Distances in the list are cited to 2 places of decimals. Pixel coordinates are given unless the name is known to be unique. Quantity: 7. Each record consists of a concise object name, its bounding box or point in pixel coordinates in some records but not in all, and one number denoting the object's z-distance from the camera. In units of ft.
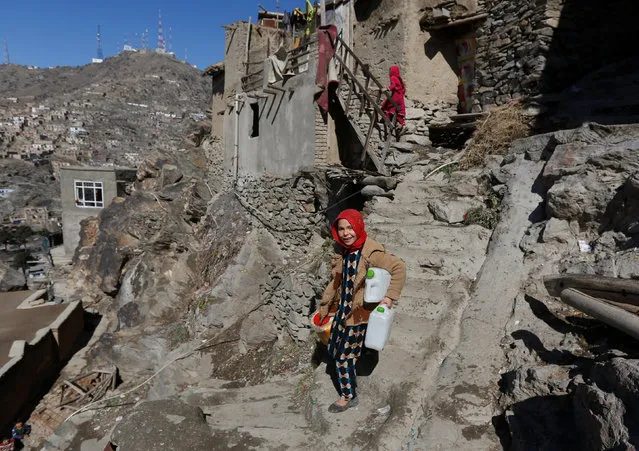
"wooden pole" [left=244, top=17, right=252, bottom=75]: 55.52
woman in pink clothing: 30.70
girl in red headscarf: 10.55
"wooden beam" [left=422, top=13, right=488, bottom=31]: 31.48
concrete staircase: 10.67
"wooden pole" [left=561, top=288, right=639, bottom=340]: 7.27
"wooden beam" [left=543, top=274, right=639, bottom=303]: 8.17
